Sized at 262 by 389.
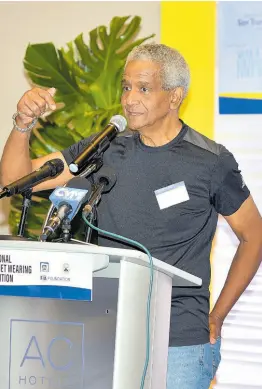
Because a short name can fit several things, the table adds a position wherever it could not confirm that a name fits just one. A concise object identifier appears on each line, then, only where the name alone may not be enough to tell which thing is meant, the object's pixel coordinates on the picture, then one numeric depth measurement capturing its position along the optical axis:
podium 3.38
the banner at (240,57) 7.51
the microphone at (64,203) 3.44
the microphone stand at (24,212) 4.02
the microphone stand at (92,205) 3.54
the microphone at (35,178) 3.71
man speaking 4.79
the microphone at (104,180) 3.84
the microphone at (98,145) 3.83
